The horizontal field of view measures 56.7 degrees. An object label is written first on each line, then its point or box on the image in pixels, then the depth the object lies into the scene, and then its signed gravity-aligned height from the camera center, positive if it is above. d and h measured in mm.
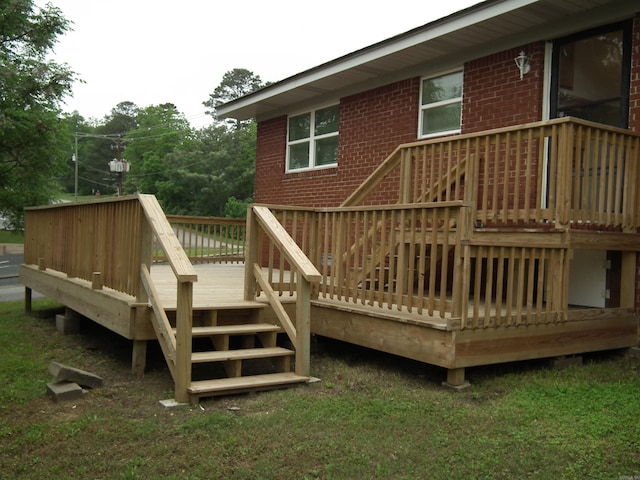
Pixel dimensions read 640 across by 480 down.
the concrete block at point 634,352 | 6207 -1104
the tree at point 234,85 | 57812 +14446
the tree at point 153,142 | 53062 +8428
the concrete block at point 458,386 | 4895 -1216
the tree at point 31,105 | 16000 +3345
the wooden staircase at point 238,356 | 4711 -1055
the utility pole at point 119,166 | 34281 +3606
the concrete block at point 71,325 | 7480 -1257
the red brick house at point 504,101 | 6062 +1936
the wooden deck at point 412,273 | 4926 -355
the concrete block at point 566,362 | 5645 -1132
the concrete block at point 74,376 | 4742 -1217
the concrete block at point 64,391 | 4530 -1278
